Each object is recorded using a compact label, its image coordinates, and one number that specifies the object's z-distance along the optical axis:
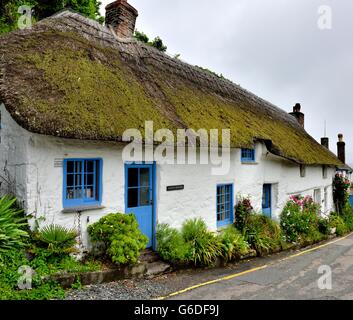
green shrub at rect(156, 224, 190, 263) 7.82
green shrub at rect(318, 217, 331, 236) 15.60
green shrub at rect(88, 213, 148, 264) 6.54
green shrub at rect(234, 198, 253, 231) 10.78
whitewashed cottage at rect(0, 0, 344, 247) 6.32
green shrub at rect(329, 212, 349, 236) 16.93
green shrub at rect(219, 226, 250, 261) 8.89
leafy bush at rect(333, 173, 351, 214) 21.50
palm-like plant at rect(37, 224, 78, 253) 6.04
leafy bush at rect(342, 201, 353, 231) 19.96
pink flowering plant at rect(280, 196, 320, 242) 13.06
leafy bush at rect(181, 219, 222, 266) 8.20
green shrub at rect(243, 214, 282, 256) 10.40
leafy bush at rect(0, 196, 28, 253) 5.58
